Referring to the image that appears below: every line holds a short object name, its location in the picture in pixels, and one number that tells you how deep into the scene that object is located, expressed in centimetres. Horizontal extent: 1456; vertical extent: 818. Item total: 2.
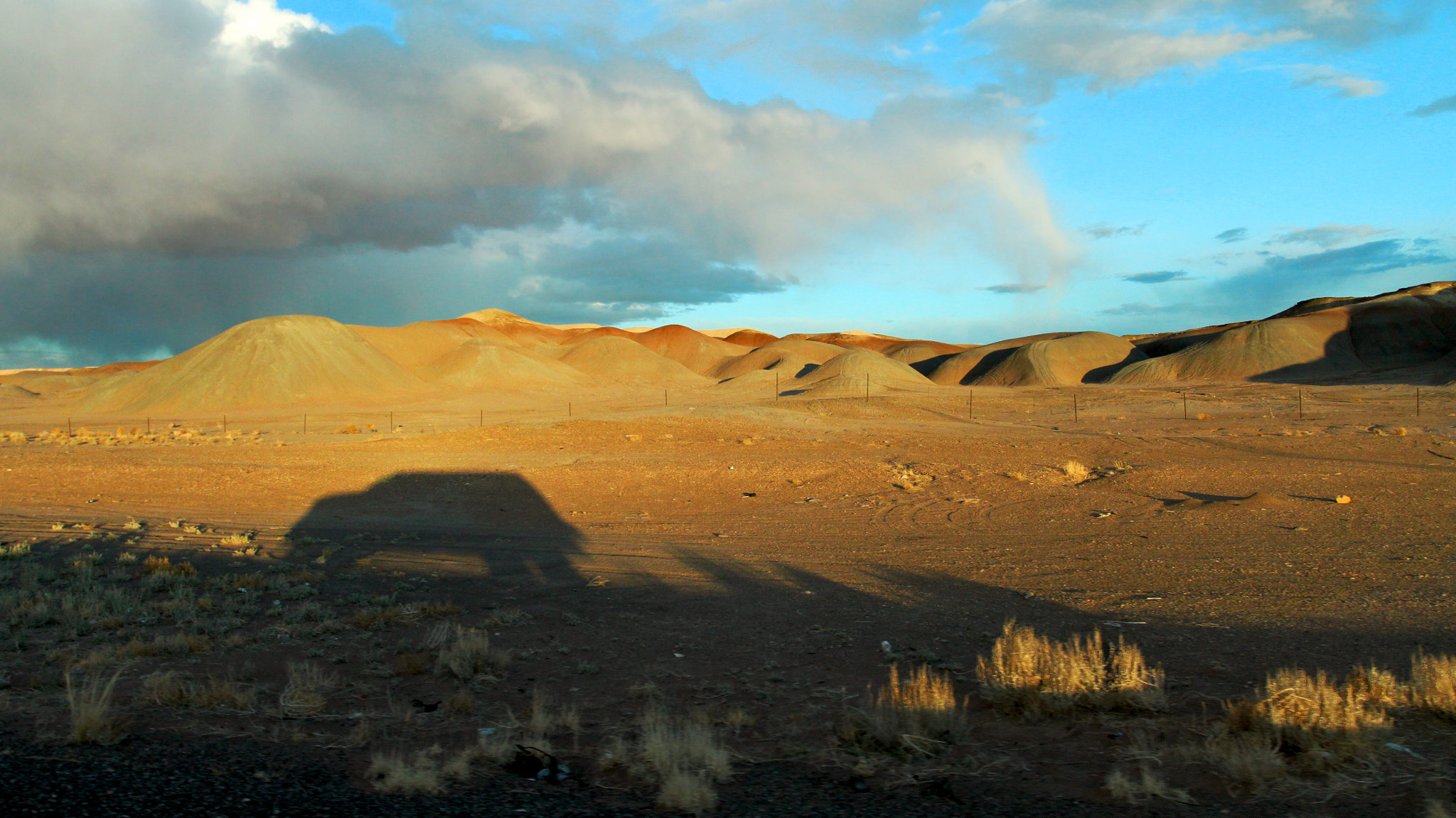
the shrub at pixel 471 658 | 711
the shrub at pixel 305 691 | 607
